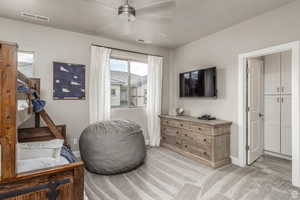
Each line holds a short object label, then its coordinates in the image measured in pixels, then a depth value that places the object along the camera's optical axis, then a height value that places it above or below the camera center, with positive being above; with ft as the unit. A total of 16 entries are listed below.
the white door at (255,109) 10.18 -0.62
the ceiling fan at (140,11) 7.05 +4.58
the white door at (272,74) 11.48 +1.91
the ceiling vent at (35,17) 8.65 +4.64
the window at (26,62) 9.77 +2.30
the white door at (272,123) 11.51 -1.73
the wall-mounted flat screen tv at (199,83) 11.03 +1.26
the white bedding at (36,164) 3.72 -1.61
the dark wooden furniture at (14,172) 3.23 -1.67
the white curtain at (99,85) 11.46 +1.06
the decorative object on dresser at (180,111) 13.70 -1.00
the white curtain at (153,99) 14.02 +0.00
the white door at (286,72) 10.94 +1.92
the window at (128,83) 13.12 +1.44
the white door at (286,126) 10.93 -1.84
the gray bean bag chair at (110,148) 8.57 -2.74
